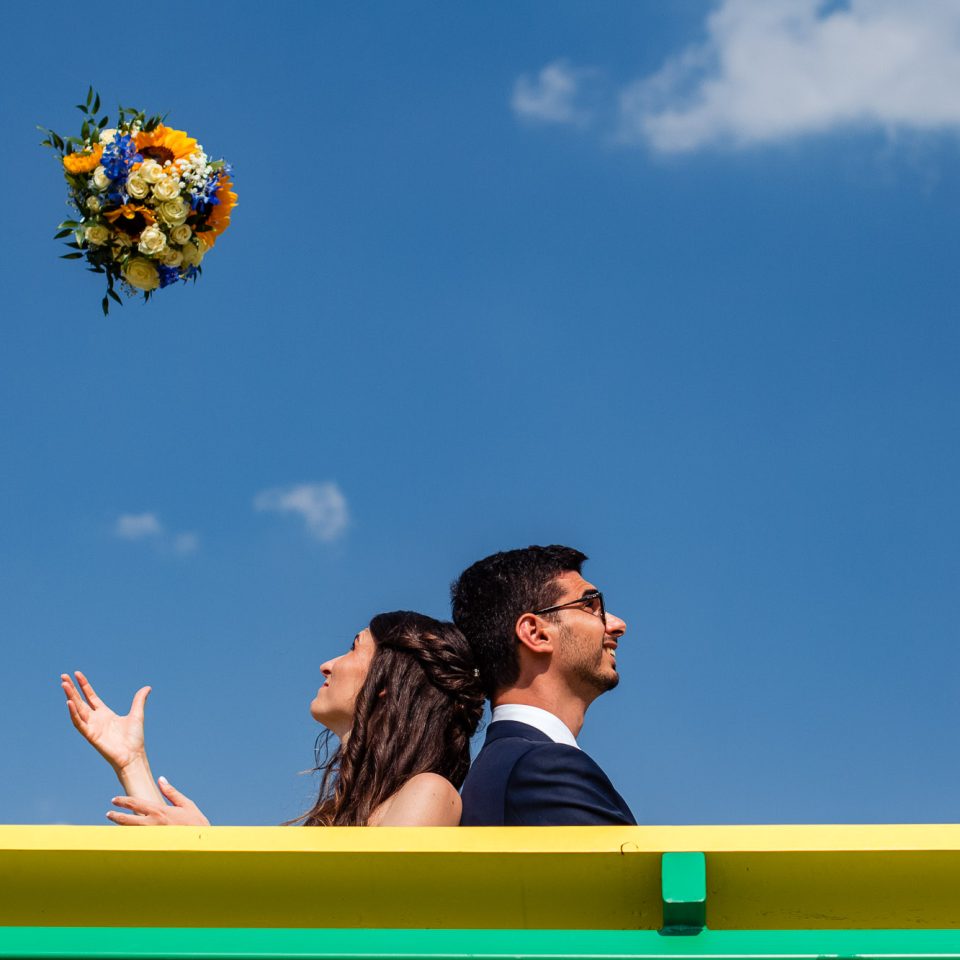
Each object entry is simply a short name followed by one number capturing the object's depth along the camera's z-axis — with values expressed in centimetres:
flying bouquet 535
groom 383
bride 439
